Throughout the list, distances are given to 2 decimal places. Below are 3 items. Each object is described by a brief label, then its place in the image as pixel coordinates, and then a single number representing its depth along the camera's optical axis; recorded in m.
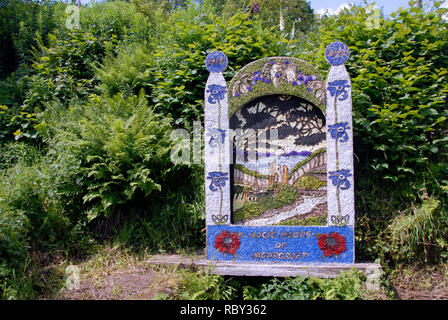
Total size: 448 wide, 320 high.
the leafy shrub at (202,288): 3.73
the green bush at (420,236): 4.39
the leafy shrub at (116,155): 4.64
